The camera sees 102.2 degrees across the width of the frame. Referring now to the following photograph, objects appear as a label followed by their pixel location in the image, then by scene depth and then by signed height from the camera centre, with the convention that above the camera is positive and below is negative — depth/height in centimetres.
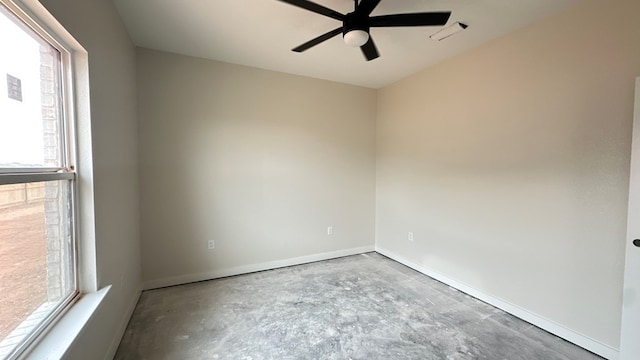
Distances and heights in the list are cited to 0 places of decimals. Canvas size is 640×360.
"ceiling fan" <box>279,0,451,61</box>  159 +99
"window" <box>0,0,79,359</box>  105 -6
